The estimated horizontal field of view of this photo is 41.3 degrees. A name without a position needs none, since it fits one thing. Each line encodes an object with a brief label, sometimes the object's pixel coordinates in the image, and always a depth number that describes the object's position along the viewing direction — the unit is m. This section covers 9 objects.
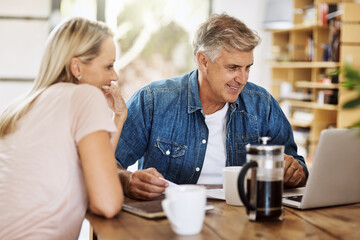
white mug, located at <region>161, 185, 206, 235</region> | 1.08
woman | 1.23
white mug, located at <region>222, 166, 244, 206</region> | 1.40
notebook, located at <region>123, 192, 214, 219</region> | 1.25
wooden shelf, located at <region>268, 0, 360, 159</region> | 4.24
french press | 1.19
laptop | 1.30
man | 1.94
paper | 1.49
